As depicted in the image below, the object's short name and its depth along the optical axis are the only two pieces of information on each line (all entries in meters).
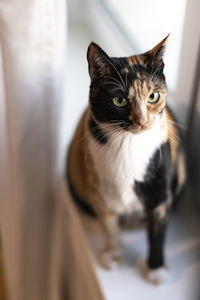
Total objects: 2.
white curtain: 0.66
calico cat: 0.54
